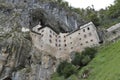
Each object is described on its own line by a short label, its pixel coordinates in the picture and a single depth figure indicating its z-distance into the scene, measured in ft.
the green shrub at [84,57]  118.18
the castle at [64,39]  132.58
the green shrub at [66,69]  114.61
